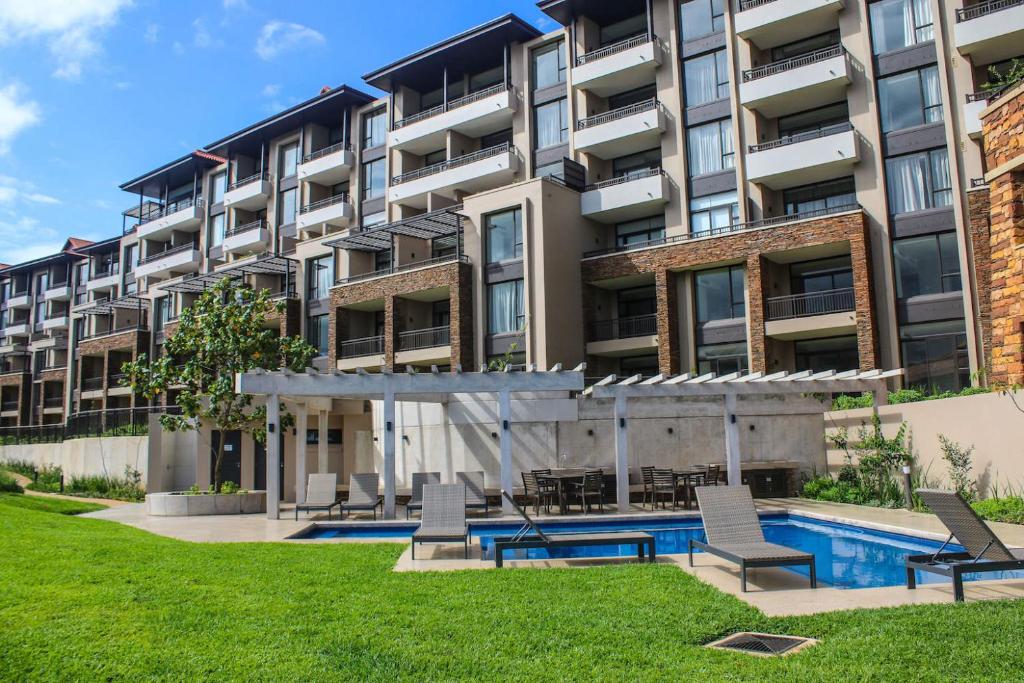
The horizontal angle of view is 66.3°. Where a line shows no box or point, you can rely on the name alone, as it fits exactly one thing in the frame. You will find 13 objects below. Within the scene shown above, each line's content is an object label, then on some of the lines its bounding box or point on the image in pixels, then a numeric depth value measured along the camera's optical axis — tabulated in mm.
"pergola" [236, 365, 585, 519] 16297
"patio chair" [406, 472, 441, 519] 16156
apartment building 23750
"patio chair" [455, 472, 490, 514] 15941
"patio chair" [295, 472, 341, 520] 16797
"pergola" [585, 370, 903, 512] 16875
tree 21062
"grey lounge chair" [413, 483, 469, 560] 11398
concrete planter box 19125
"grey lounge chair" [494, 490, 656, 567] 9852
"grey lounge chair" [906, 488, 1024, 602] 7348
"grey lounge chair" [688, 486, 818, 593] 8945
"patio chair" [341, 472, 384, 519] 16734
